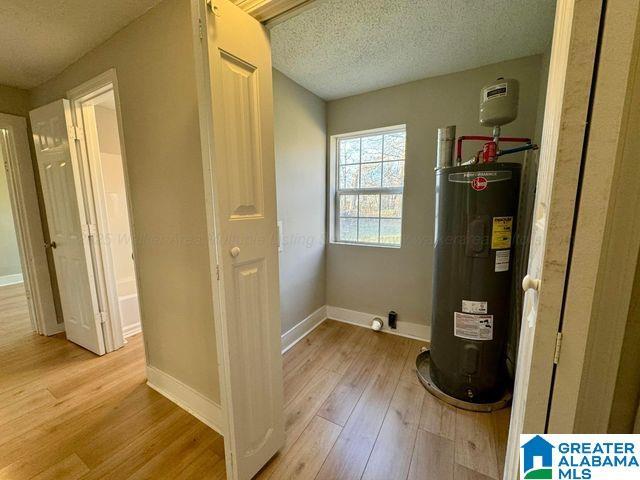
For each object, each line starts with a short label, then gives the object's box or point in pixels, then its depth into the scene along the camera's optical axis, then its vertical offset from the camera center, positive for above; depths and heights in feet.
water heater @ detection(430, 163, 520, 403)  4.66 -1.42
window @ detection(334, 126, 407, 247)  7.98 +0.62
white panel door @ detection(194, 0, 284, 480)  2.84 -0.18
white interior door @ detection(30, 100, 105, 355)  6.40 -0.41
